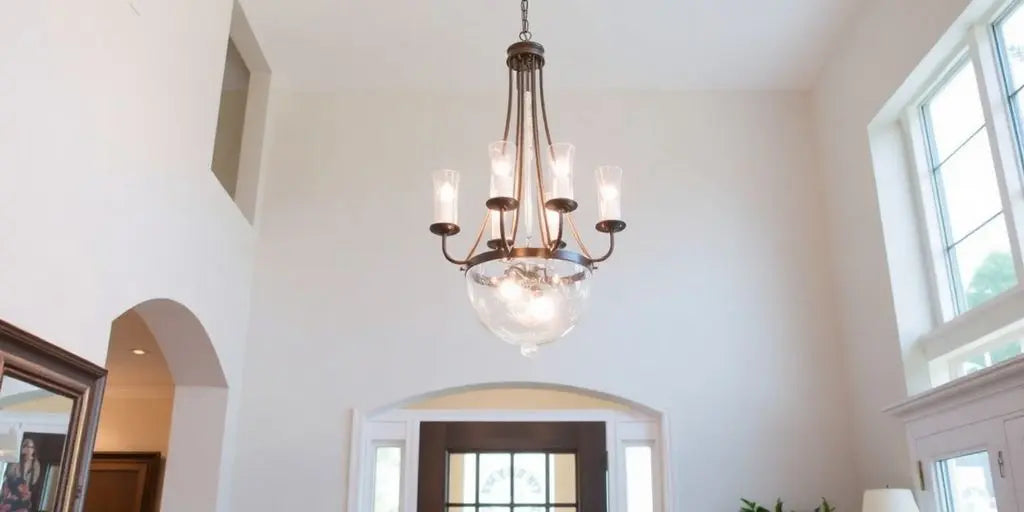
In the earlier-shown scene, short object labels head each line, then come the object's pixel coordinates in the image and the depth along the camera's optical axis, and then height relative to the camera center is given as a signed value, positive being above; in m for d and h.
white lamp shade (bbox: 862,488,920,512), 4.12 +0.20
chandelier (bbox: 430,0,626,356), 2.79 +0.86
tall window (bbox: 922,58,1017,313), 4.06 +1.66
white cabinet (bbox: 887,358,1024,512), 3.46 +0.43
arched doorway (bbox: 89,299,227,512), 4.48 +0.79
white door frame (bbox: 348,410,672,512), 5.14 +0.60
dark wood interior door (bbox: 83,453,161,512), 6.60 +0.42
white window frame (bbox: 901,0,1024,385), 3.79 +1.56
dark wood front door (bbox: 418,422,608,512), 5.34 +0.46
